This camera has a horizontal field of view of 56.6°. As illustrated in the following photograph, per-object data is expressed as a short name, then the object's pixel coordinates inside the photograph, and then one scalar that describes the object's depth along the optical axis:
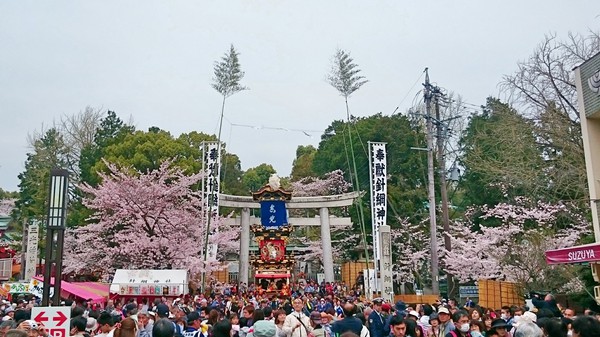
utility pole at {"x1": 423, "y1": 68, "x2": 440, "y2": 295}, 21.39
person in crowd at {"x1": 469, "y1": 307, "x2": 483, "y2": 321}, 8.48
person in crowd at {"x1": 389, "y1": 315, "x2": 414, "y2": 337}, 6.80
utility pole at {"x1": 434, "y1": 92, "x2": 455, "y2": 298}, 22.25
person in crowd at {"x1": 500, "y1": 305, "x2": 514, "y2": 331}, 9.56
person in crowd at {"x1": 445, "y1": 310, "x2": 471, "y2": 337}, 7.23
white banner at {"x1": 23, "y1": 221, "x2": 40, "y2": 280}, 25.64
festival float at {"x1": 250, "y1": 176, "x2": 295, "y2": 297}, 36.50
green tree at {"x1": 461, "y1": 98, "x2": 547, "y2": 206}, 18.59
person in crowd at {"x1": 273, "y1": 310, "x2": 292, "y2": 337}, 7.81
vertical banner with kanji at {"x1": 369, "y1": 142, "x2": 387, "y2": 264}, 26.20
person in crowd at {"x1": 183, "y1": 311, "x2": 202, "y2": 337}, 7.18
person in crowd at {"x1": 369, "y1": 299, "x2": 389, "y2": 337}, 9.20
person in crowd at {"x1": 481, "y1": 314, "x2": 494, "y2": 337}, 7.97
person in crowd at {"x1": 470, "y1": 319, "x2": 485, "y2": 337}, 7.44
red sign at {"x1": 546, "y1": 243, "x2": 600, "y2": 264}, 11.85
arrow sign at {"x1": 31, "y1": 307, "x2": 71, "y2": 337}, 6.84
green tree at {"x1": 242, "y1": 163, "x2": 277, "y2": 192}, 68.38
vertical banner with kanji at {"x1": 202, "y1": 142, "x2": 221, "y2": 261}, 28.81
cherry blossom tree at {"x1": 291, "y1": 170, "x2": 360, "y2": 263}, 44.50
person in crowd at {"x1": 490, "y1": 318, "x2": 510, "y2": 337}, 5.90
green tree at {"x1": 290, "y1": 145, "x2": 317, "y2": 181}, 58.50
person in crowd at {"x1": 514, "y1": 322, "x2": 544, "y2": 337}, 5.13
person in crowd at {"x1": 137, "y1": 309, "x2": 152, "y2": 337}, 7.98
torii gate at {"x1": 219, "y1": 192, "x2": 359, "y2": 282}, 35.06
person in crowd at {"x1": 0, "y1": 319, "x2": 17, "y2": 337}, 7.27
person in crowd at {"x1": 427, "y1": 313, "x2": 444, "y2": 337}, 7.92
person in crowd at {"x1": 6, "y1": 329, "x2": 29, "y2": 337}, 4.43
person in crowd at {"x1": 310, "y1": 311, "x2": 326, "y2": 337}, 8.06
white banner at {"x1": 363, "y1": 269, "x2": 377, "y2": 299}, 23.48
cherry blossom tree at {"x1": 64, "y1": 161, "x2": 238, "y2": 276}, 27.16
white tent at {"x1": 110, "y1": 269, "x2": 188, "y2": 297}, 20.62
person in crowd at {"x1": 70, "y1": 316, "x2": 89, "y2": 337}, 6.64
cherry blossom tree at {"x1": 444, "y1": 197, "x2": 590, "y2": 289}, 19.00
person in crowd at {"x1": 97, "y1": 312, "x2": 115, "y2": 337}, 6.82
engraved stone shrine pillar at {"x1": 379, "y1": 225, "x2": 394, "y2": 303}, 19.12
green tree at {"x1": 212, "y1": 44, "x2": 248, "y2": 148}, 29.05
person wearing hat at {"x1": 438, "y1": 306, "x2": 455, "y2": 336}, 7.63
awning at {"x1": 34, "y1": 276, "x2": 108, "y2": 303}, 21.65
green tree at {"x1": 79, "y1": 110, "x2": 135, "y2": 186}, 38.81
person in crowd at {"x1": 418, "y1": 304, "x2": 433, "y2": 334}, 9.27
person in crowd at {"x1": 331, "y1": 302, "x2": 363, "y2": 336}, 7.25
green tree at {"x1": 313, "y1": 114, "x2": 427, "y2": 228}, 36.97
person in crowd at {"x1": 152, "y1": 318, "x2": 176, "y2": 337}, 5.45
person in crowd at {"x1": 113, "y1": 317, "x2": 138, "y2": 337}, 5.54
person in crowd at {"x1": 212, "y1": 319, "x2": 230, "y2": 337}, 5.59
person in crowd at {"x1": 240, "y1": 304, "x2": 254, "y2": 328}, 8.93
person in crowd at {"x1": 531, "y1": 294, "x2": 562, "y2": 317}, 9.98
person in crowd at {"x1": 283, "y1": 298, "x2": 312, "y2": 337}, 7.84
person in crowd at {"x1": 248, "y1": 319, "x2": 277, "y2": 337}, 6.03
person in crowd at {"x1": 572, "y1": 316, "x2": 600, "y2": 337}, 4.43
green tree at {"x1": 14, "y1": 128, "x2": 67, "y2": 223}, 40.25
